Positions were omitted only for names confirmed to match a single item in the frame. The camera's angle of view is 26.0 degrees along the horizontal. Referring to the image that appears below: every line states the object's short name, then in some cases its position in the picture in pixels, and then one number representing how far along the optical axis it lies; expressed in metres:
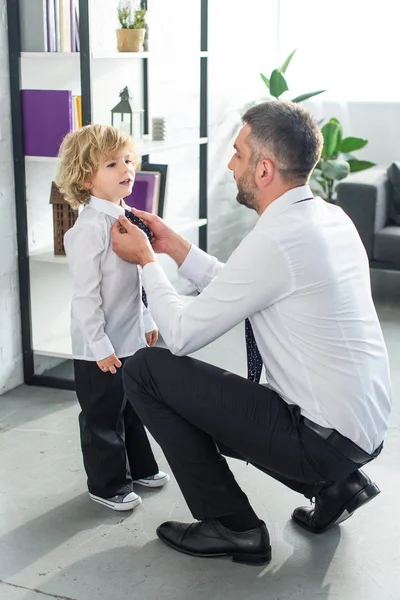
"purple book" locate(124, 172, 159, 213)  3.14
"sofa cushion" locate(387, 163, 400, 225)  4.59
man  1.88
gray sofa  4.34
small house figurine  2.94
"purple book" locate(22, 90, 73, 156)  2.81
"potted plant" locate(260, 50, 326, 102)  4.81
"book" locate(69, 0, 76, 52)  2.81
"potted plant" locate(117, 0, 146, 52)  3.09
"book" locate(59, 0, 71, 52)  2.79
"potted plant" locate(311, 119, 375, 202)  4.76
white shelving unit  2.86
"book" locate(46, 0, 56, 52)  2.79
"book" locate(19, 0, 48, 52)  2.80
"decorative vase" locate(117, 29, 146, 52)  3.09
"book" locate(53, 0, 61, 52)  2.79
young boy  2.20
